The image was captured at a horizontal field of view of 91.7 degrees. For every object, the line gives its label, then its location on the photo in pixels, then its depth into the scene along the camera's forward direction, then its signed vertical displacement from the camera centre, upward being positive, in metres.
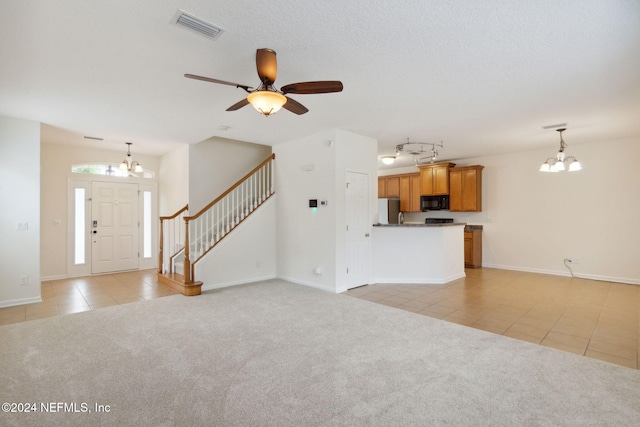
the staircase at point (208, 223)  5.88 -0.14
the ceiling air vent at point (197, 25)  2.26 +1.46
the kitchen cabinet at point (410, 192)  8.61 +0.65
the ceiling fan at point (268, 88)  2.57 +1.10
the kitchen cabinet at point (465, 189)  7.61 +0.66
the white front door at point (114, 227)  6.88 -0.23
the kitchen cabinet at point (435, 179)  7.98 +0.96
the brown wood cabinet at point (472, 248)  7.51 -0.81
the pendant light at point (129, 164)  6.60 +1.17
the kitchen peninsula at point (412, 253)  5.88 -0.73
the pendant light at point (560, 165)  5.46 +0.89
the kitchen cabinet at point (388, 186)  9.06 +0.87
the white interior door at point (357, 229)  5.55 -0.24
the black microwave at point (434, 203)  8.16 +0.33
